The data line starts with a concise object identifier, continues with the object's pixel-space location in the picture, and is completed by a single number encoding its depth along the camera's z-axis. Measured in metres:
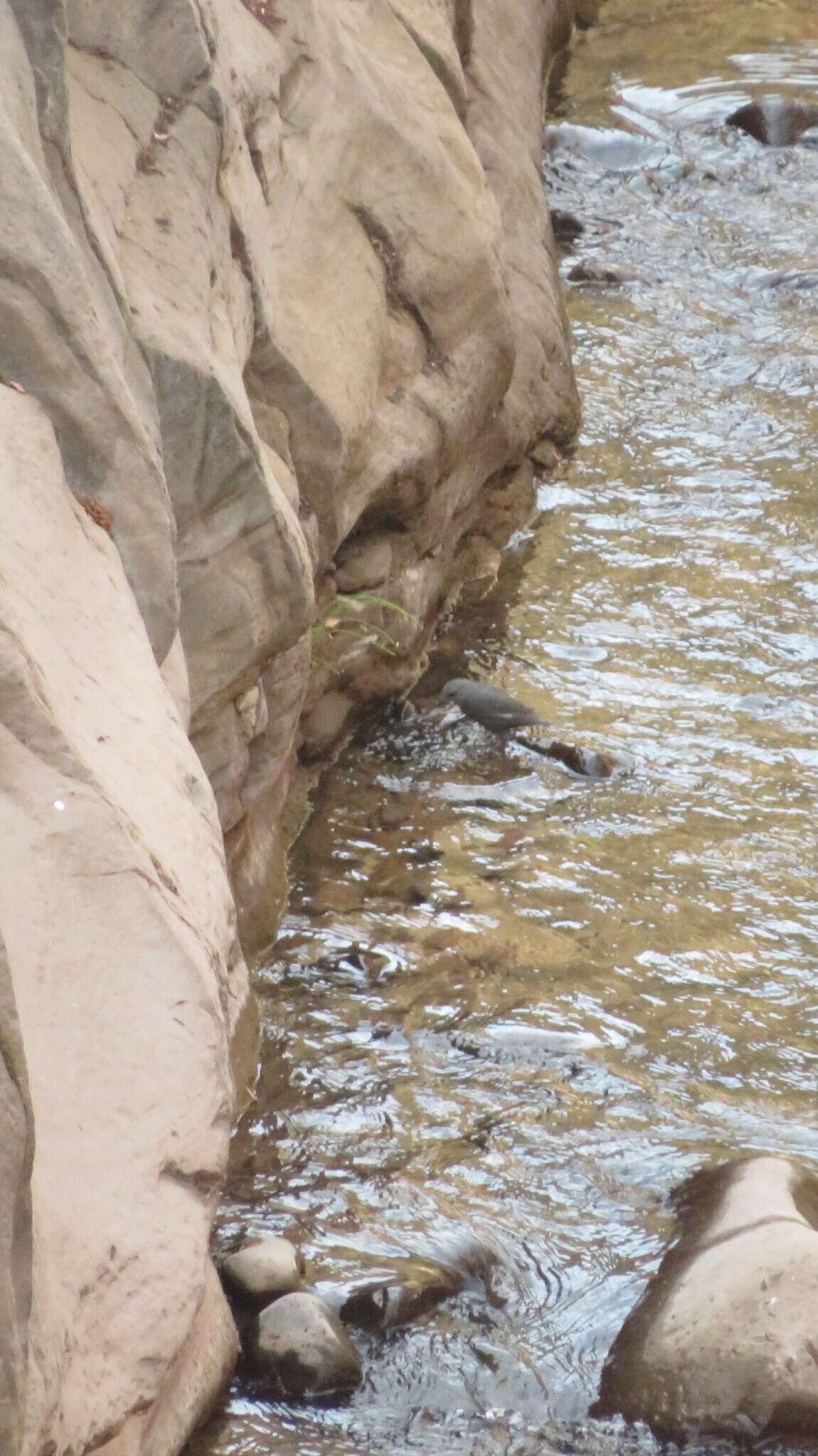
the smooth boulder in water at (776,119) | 19.92
